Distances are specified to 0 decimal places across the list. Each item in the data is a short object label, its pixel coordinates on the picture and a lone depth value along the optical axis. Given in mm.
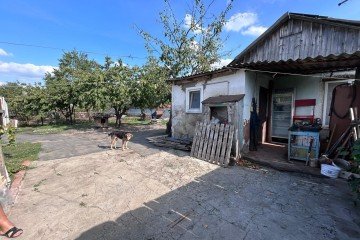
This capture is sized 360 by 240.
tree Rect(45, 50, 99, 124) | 14656
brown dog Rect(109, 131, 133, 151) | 7965
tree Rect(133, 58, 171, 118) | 14016
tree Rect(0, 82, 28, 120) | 18933
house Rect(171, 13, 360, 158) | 5996
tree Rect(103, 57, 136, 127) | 13723
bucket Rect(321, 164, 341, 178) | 4883
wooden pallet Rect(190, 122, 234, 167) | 6043
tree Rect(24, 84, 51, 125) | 17891
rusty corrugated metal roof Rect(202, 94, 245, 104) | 6437
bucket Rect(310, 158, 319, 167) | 5571
